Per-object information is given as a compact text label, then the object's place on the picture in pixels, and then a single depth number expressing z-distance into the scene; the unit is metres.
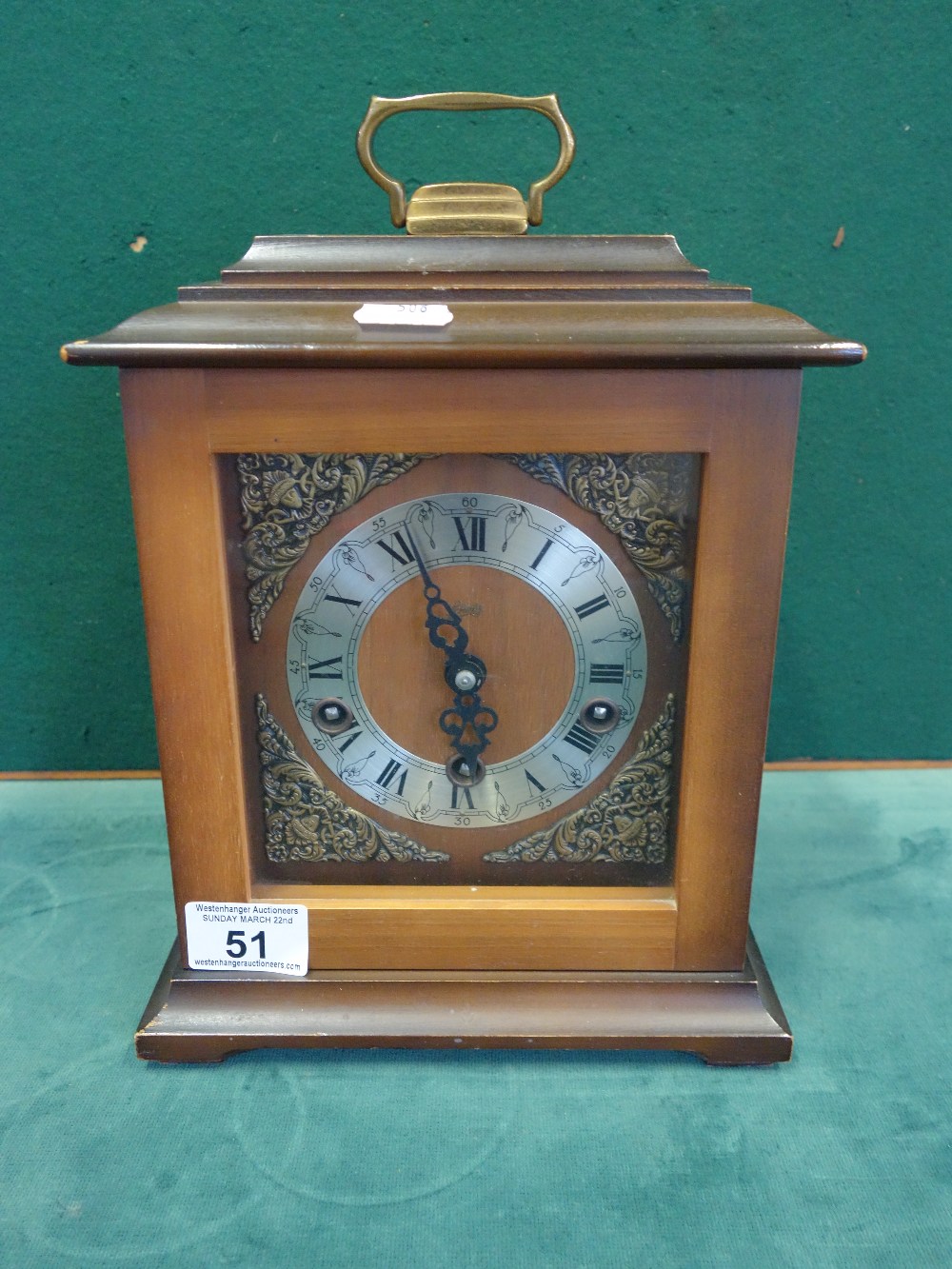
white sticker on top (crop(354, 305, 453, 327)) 0.33
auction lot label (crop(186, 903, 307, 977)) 0.38
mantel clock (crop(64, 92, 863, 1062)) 0.33
